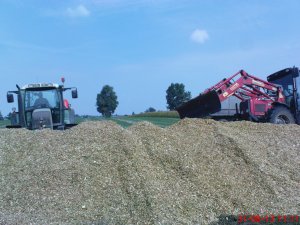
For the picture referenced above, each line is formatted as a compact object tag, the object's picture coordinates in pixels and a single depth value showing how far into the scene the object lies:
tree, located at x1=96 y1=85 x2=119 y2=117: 73.81
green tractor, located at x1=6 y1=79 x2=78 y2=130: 13.33
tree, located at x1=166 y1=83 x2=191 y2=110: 67.38
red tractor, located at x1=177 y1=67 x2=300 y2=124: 14.69
